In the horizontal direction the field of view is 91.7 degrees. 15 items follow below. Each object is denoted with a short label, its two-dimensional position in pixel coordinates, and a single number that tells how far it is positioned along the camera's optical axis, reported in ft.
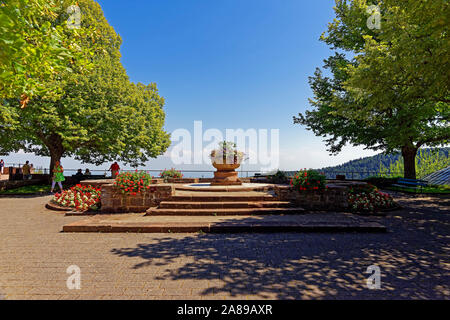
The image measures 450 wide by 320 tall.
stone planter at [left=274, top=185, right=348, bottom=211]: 31.94
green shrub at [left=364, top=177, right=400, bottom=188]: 62.73
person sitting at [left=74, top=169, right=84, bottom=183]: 65.13
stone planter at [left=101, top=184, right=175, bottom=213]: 31.50
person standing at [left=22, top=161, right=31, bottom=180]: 65.62
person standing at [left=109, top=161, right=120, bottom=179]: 62.58
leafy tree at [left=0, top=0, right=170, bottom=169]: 50.93
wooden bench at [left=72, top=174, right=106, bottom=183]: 65.46
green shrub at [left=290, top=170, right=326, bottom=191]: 31.50
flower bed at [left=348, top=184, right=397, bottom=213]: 32.27
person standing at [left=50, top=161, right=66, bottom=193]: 48.73
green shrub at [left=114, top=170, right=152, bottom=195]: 30.99
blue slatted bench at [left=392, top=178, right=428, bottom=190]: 46.24
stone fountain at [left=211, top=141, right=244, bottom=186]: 46.96
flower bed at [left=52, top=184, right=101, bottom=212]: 32.52
